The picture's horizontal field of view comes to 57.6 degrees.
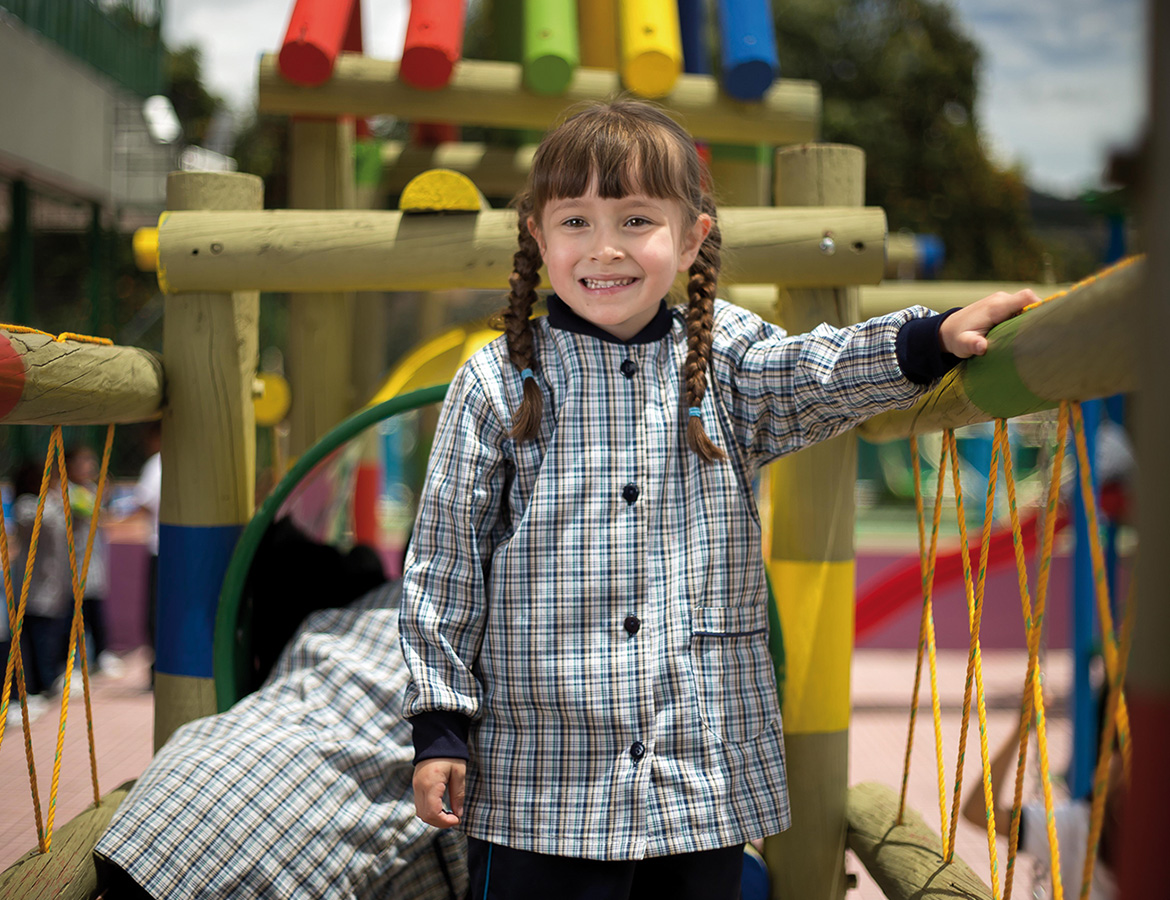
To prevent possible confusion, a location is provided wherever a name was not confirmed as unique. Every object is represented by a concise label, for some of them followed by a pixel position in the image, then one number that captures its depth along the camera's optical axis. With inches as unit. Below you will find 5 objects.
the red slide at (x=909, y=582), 185.2
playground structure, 75.0
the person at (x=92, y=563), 206.2
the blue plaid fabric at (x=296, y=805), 65.4
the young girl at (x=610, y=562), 54.2
